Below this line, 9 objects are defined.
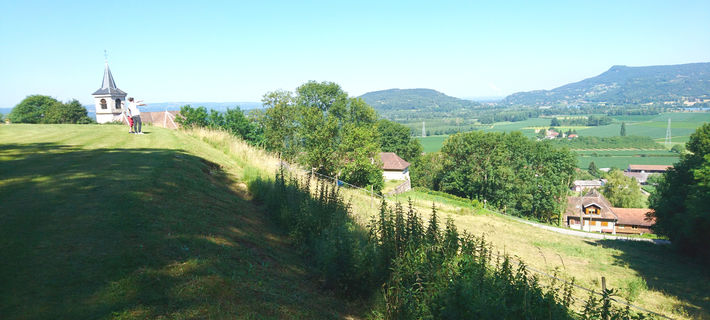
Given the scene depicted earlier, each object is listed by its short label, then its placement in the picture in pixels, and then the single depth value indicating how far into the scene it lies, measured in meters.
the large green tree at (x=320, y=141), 36.38
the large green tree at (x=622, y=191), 75.69
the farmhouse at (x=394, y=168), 62.34
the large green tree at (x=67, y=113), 57.41
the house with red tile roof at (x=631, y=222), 61.91
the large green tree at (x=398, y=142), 79.56
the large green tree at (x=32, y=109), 63.03
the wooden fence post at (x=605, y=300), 4.49
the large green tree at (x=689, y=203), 23.70
